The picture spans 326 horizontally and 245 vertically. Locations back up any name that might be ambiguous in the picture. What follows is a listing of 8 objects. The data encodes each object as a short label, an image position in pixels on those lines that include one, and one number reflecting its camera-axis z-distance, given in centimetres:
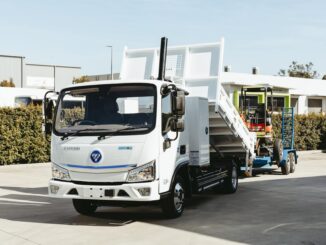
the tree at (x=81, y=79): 5891
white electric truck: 823
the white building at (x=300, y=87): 3906
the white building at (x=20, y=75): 6000
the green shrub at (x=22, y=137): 1864
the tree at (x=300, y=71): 8712
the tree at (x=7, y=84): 5064
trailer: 1552
